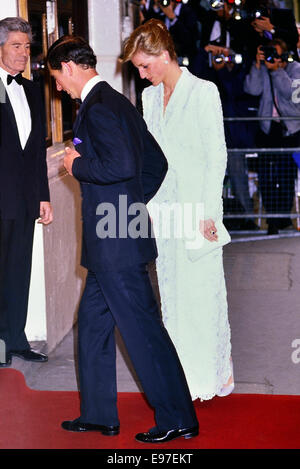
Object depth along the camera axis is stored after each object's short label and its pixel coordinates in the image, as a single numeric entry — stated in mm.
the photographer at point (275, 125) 9688
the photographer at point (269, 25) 9992
